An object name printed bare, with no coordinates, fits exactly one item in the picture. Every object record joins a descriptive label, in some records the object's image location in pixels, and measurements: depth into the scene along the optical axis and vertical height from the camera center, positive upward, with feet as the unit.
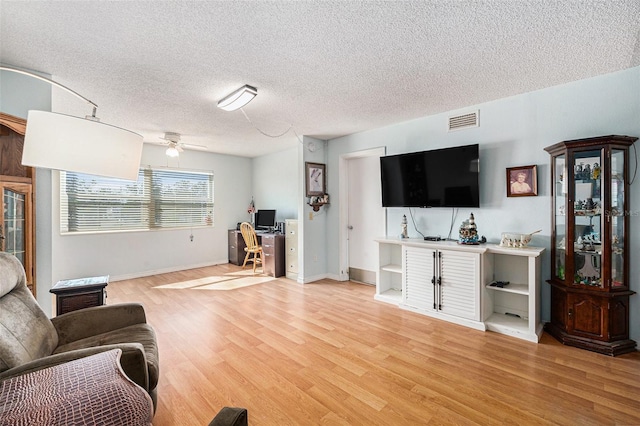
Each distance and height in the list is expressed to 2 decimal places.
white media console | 9.11 -2.64
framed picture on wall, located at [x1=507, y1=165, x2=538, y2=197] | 9.78 +1.09
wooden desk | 17.20 -2.59
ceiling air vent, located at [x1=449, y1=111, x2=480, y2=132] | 11.13 +3.71
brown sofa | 4.41 -2.38
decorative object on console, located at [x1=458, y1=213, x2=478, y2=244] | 10.62 -0.82
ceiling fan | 14.82 +3.83
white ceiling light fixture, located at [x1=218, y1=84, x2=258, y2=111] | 9.10 +3.90
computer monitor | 19.85 -0.50
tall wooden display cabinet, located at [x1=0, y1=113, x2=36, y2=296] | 7.31 +0.34
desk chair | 17.88 -1.76
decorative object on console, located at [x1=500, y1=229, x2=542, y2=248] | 9.45 -0.97
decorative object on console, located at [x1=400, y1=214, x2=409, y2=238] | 12.75 -0.74
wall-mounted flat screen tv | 10.80 +1.43
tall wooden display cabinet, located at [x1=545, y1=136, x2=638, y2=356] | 7.98 -1.02
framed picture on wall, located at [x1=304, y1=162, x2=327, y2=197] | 15.88 +1.95
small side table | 7.80 -2.36
